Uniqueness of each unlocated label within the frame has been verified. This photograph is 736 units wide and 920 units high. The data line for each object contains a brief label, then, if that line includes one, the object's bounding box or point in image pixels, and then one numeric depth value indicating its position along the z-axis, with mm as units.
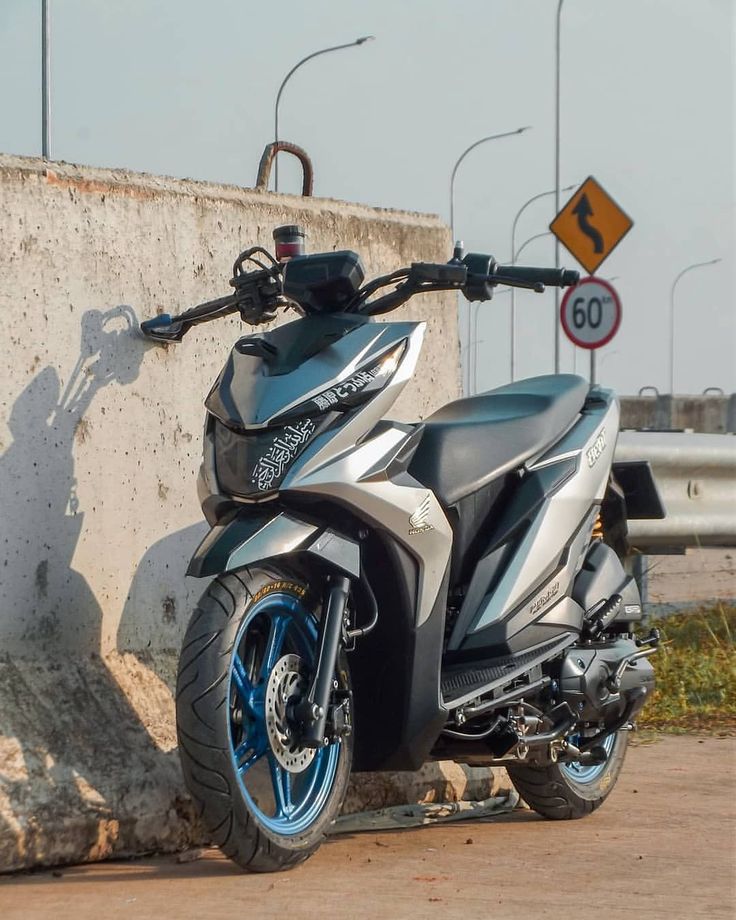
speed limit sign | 15227
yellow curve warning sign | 15570
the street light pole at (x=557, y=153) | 26617
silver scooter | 4055
